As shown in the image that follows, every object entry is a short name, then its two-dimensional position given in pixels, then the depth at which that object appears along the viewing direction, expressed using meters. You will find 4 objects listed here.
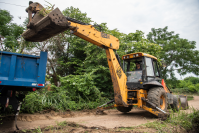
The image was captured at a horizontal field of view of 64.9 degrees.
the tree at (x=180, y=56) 22.55
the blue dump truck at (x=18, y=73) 4.18
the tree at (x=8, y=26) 10.43
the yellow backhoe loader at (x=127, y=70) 4.41
